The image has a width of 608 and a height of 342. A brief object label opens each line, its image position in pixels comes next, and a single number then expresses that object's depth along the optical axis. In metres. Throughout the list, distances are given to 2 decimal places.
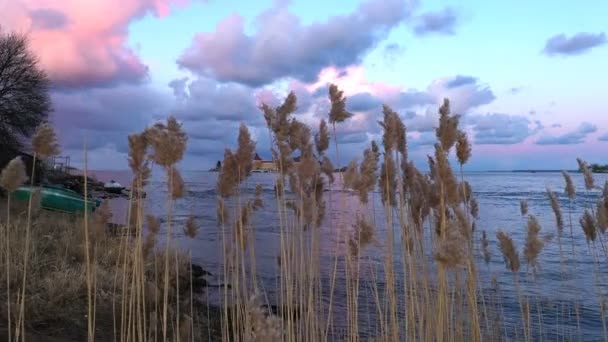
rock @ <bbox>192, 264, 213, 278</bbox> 10.77
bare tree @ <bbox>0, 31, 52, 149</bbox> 32.88
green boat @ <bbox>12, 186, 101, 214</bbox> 18.15
